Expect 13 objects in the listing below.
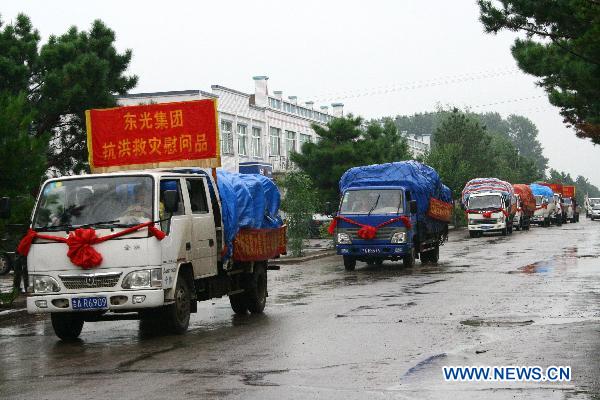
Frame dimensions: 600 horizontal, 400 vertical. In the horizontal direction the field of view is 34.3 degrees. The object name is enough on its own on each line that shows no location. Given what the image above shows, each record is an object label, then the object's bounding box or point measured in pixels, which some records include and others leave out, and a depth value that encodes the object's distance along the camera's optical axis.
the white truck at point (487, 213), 51.31
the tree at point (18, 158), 16.77
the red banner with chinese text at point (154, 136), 15.02
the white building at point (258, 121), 55.84
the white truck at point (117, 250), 12.31
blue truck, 26.52
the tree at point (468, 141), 84.14
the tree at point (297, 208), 35.12
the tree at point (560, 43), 17.50
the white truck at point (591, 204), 88.38
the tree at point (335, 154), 45.72
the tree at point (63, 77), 23.52
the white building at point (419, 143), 115.12
